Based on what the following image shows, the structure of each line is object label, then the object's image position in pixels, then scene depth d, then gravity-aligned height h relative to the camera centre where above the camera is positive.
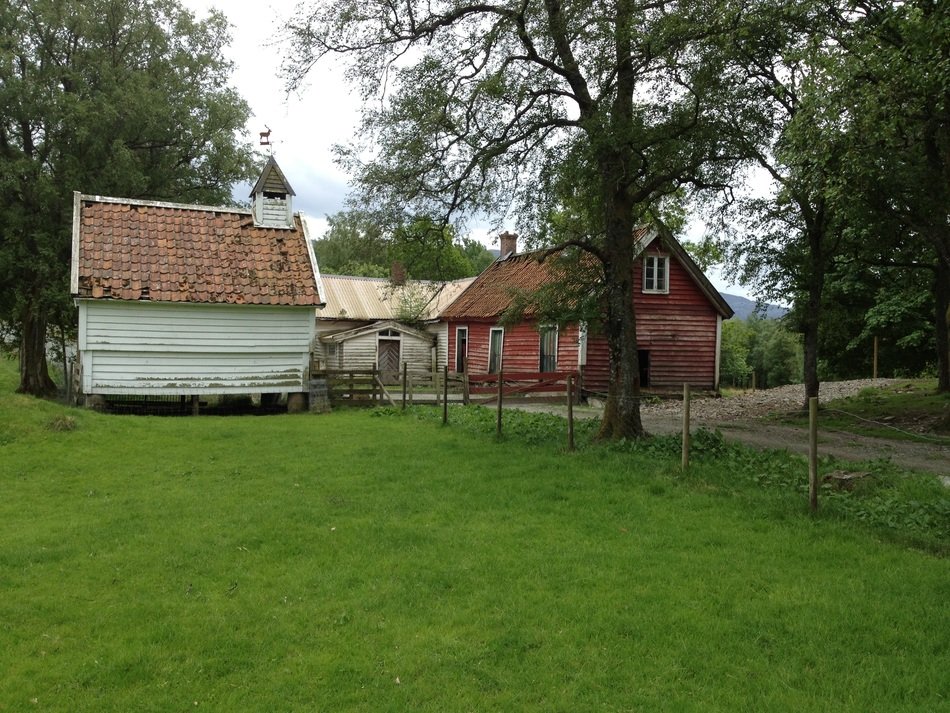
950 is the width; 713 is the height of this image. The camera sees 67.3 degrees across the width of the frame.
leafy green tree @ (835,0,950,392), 9.09 +3.72
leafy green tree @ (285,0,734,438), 11.90 +3.98
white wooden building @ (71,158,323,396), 18.50 +1.27
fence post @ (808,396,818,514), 7.86 -1.16
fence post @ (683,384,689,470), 10.06 -1.04
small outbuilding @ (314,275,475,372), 34.50 +0.90
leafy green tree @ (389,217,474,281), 14.16 +2.14
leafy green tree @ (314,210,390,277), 13.67 +2.17
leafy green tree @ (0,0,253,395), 21.30 +7.12
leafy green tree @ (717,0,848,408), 9.91 +3.81
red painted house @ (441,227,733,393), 26.31 +0.75
